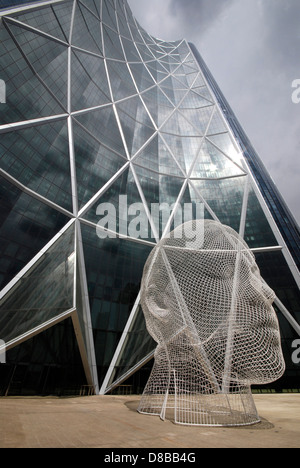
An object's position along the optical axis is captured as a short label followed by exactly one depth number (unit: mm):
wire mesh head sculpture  8523
